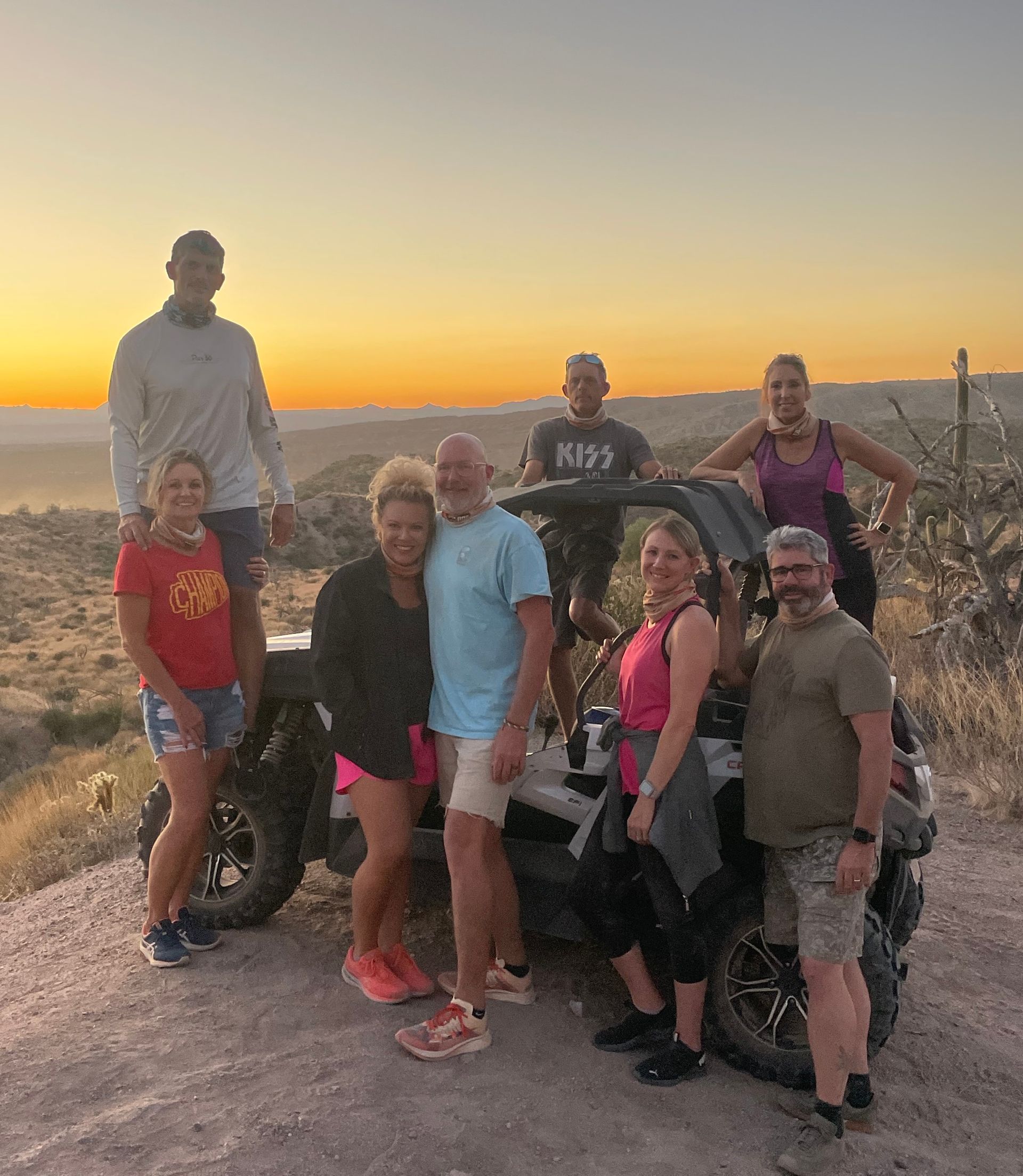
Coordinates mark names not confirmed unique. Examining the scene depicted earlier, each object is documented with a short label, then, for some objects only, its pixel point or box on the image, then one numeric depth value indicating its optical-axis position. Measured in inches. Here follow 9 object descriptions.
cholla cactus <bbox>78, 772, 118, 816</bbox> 354.3
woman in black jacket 156.9
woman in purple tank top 178.1
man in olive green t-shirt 128.1
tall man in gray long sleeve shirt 186.4
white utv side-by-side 145.5
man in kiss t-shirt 219.0
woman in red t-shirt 173.2
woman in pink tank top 139.1
